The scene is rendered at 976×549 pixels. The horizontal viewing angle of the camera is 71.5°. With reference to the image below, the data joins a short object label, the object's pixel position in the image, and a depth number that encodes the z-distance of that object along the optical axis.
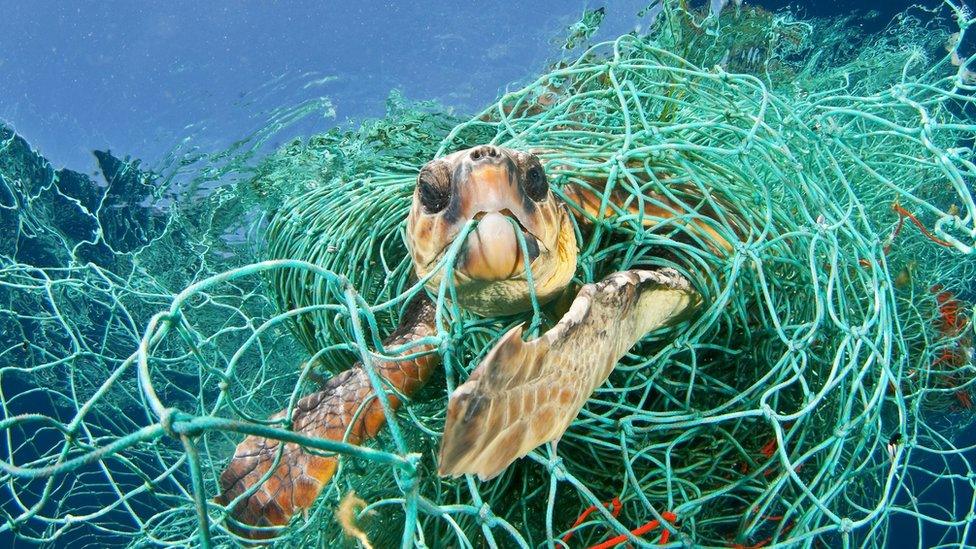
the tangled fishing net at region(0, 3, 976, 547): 0.42
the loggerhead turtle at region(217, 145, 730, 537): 0.29
